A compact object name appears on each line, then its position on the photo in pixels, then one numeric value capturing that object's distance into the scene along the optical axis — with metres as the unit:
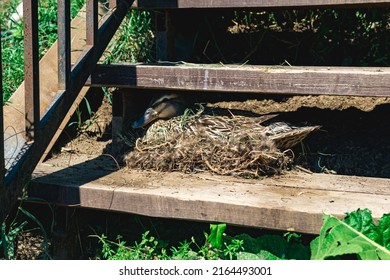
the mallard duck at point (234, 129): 3.12
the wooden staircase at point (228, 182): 2.67
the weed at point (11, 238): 2.92
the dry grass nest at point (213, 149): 3.06
